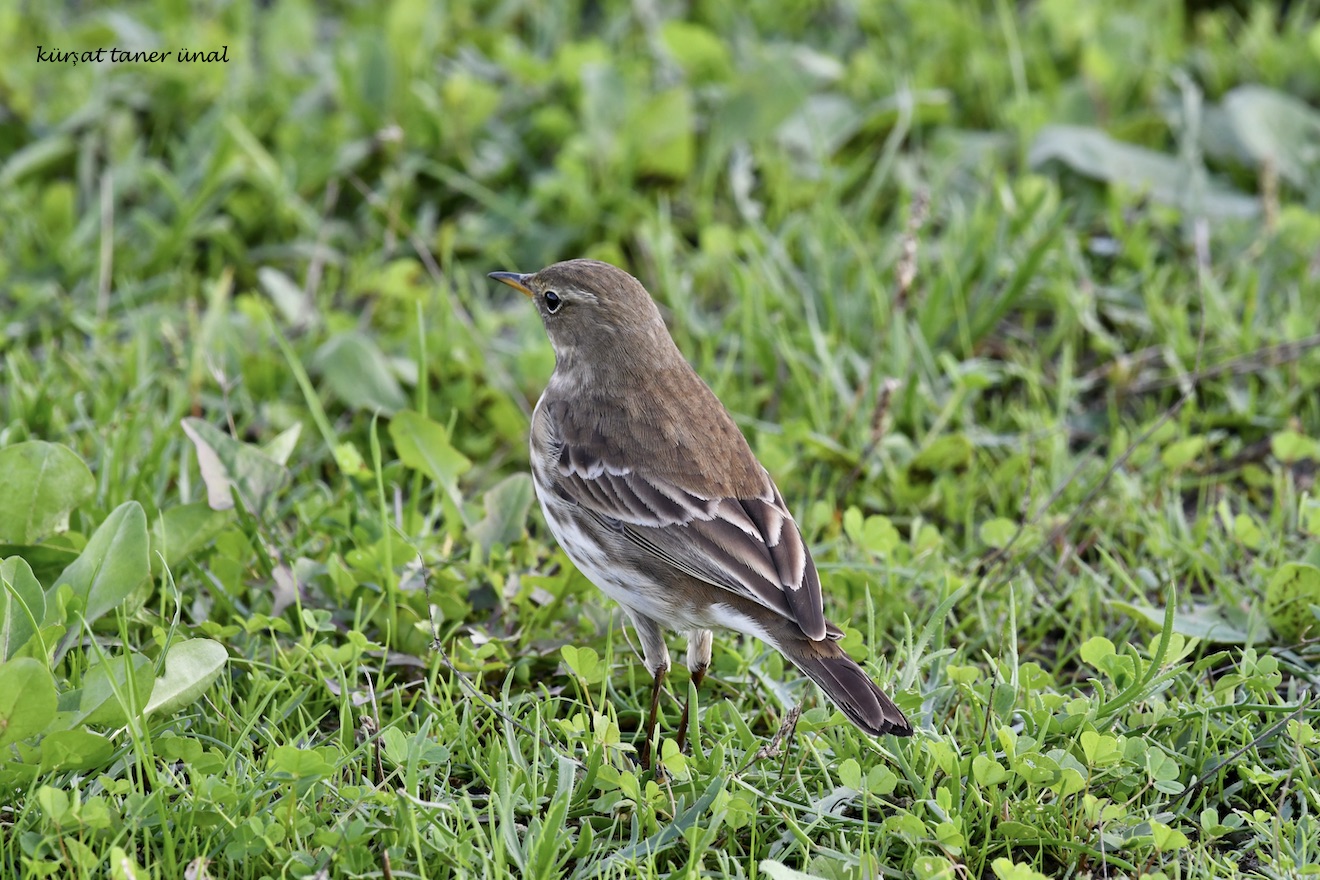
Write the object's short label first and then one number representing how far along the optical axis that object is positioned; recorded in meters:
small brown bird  8.06
